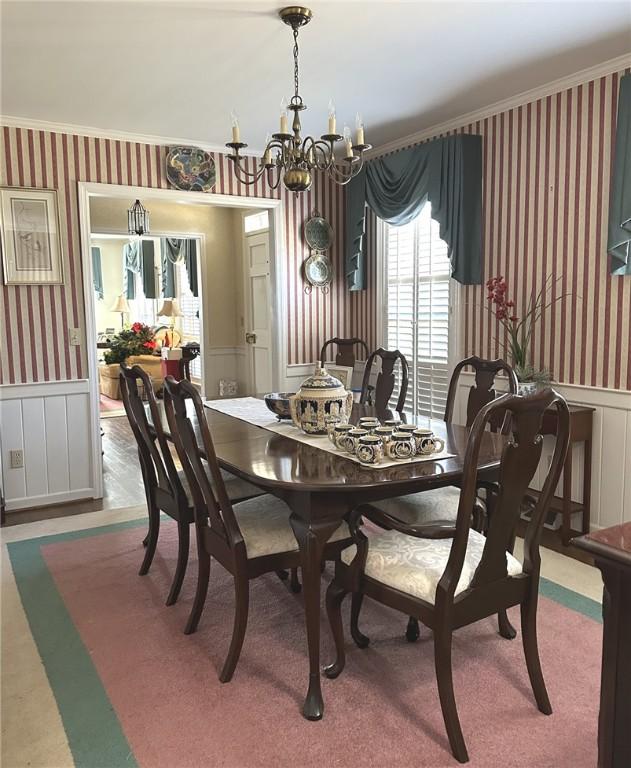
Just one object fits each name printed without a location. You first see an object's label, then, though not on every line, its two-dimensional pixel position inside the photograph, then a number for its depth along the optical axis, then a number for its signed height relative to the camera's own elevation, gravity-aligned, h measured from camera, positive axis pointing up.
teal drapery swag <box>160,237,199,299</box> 9.02 +0.88
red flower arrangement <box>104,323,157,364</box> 9.33 -0.40
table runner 2.31 -0.52
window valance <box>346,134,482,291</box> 4.16 +0.87
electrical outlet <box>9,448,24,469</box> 4.22 -0.93
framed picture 4.08 +0.54
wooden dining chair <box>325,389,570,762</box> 1.81 -0.80
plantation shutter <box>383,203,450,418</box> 4.64 +0.07
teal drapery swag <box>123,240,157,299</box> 11.06 +0.97
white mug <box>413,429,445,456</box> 2.36 -0.48
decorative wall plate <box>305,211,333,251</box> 5.36 +0.70
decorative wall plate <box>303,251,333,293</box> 5.40 +0.38
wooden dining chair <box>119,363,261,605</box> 2.82 -0.80
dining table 2.06 -0.56
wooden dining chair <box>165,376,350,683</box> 2.24 -0.81
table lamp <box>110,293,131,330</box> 11.86 +0.22
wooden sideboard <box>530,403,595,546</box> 3.38 -0.86
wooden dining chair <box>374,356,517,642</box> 2.53 -0.79
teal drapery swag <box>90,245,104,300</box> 12.12 +0.86
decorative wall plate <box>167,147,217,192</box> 4.64 +1.10
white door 6.52 +0.06
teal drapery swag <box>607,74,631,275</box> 3.16 +0.60
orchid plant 3.73 -0.06
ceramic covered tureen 2.71 -0.38
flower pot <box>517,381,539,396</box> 3.62 -0.43
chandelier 2.61 +0.73
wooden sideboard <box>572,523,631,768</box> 1.29 -0.70
